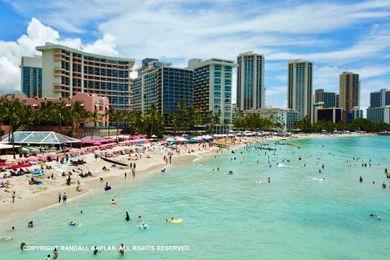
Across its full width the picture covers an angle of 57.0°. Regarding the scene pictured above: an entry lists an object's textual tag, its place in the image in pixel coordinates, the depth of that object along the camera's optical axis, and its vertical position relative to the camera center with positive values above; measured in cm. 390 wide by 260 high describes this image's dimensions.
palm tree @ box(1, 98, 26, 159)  6681 +151
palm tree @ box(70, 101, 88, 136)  8756 +147
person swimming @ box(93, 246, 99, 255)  2761 -1000
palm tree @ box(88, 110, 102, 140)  9273 +78
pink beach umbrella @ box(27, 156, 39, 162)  5556 -598
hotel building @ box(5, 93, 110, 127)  9400 +482
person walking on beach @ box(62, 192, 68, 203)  4062 -876
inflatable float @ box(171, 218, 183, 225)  3553 -991
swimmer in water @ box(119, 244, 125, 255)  2793 -1003
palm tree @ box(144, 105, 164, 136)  12338 -15
